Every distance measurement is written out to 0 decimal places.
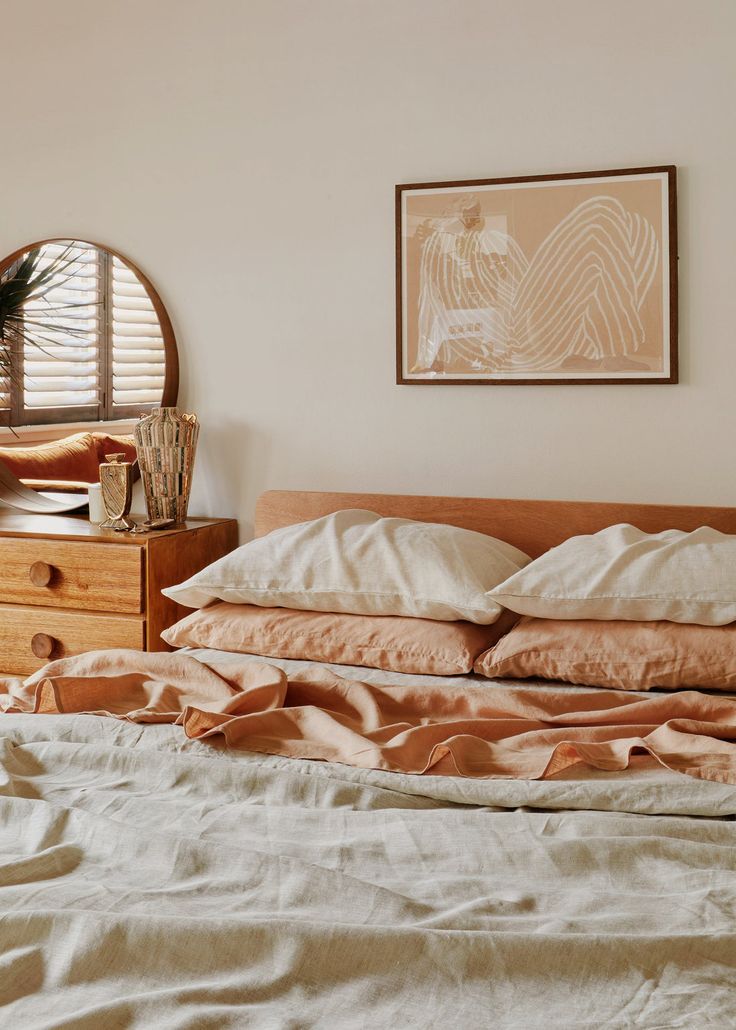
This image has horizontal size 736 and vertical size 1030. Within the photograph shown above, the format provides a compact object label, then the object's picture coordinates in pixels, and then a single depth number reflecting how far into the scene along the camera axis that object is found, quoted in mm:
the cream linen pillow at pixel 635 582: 1960
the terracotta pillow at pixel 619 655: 1912
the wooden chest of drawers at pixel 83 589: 2621
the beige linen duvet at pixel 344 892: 949
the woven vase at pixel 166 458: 2816
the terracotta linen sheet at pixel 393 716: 1558
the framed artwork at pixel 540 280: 2537
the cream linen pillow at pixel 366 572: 2152
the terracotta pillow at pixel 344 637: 2100
